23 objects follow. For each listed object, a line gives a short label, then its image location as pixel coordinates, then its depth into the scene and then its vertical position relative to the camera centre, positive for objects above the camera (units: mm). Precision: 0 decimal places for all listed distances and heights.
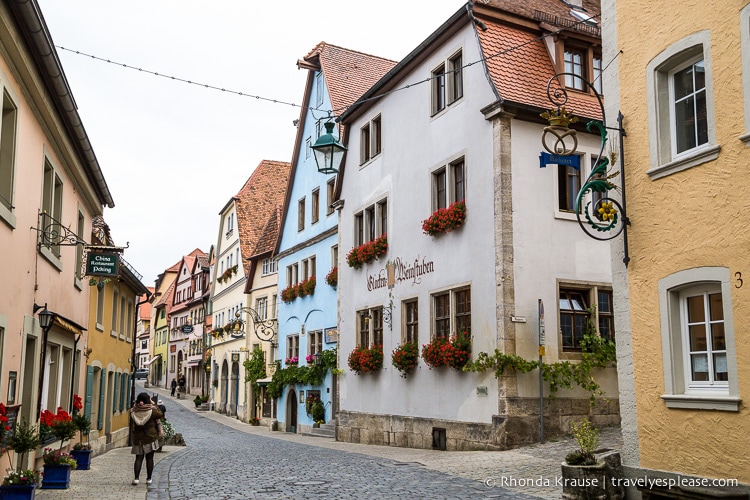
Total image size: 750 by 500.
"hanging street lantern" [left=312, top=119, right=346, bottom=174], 14680 +4113
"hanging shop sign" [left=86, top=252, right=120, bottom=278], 14607 +2043
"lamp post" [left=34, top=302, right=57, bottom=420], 12234 +776
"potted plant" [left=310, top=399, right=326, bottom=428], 28641 -1150
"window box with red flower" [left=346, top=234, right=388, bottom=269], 22016 +3514
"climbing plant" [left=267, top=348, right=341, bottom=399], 28219 +232
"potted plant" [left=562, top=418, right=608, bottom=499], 9688 -1098
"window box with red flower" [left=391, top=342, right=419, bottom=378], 19656 +532
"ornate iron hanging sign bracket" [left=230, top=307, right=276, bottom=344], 36188 +2518
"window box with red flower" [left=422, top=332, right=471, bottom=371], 17391 +608
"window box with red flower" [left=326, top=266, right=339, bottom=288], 27948 +3490
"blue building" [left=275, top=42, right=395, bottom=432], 29047 +5232
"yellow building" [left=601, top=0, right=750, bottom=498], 8836 +1587
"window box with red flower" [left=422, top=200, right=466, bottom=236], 18219 +3618
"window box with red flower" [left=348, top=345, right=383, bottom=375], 21781 +553
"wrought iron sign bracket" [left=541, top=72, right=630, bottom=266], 10445 +2518
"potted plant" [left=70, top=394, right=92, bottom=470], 14188 -1251
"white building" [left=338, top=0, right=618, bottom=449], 16781 +3054
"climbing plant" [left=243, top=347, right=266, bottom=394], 37062 +581
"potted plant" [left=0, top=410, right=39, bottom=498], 8844 -1017
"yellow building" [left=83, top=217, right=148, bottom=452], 19891 +790
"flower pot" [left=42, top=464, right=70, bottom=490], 11734 -1372
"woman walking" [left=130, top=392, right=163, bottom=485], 12773 -810
